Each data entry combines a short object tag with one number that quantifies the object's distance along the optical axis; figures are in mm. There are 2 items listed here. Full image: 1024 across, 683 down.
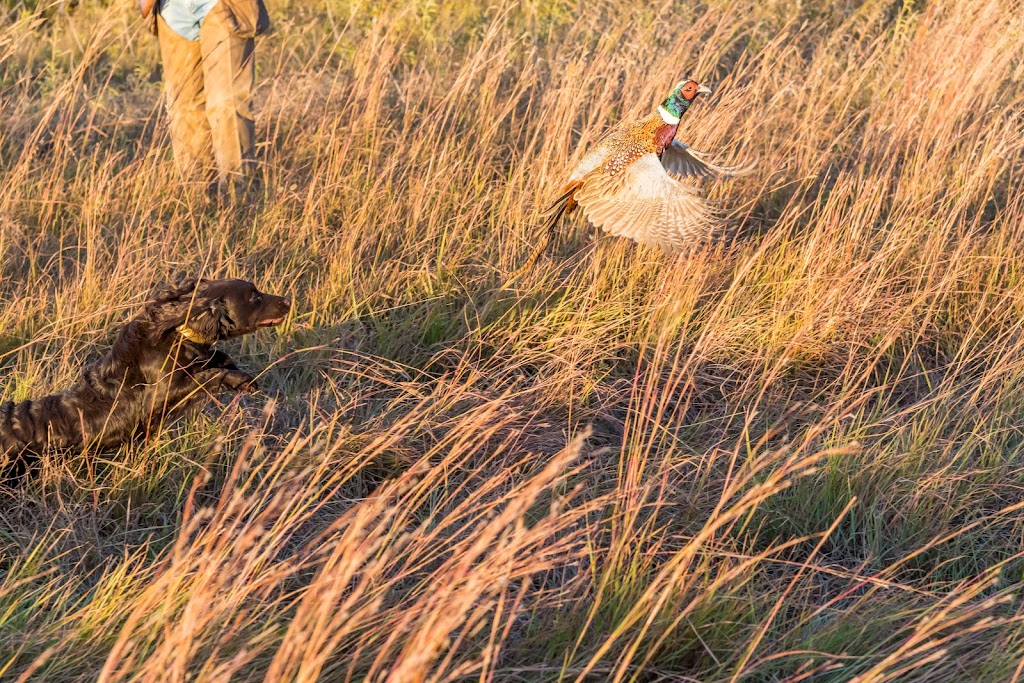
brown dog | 5937
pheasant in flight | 7840
